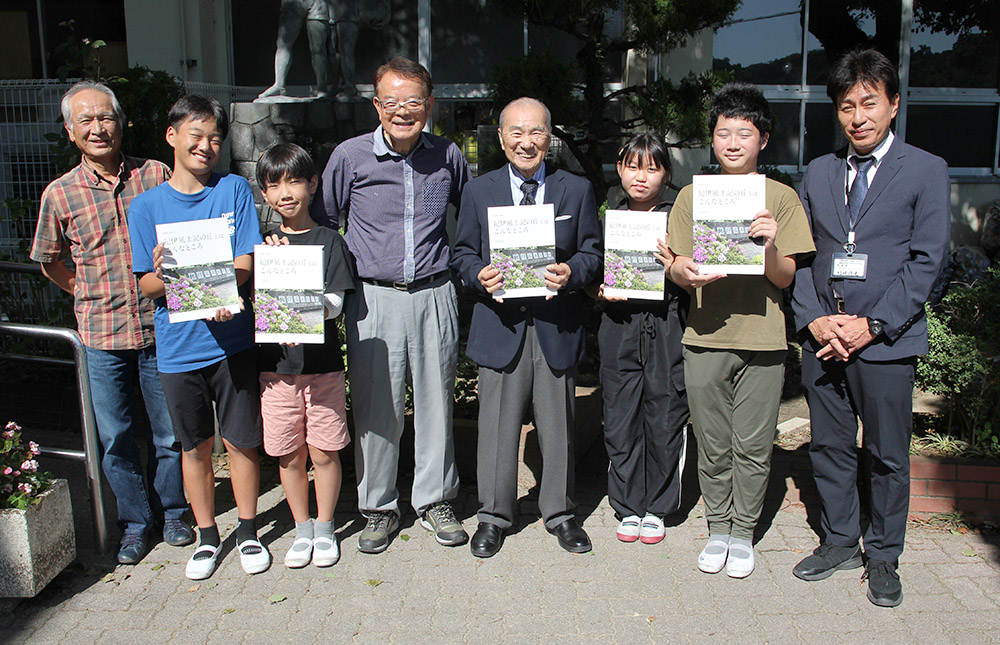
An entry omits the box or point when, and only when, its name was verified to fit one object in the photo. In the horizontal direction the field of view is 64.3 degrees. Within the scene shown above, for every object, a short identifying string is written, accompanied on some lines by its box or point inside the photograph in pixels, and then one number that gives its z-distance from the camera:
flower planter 3.46
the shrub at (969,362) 4.29
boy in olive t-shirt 3.51
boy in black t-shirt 3.62
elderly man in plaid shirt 3.70
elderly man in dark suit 3.74
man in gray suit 3.34
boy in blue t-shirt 3.54
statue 8.42
